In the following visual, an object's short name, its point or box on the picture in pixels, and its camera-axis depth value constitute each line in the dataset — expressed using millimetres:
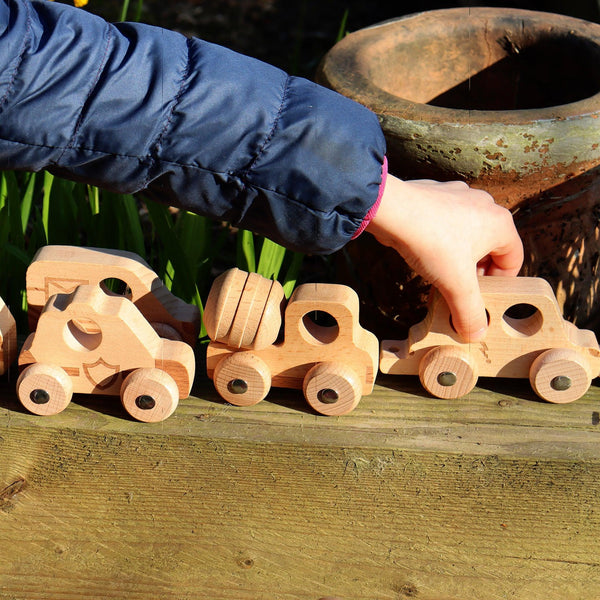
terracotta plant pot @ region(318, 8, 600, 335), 1061
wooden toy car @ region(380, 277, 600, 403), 990
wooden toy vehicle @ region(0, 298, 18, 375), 1001
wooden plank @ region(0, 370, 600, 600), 956
